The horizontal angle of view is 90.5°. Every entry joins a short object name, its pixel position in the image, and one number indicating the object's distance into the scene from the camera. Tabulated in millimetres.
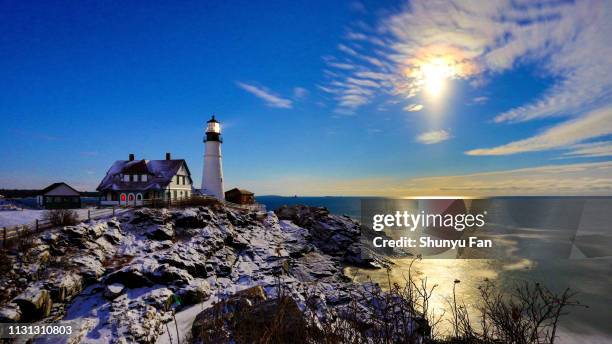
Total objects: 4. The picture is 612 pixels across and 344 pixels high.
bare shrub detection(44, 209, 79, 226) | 20014
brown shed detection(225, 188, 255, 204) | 46062
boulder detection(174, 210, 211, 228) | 24969
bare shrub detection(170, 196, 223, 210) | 30625
